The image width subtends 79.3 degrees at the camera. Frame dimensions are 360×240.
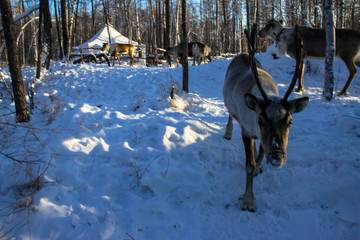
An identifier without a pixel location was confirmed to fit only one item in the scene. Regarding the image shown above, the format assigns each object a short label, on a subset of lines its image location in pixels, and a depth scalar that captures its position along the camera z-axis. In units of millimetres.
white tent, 20234
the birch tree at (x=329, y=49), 5098
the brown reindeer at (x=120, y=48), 17444
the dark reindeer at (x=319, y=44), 6016
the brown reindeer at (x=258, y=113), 2162
